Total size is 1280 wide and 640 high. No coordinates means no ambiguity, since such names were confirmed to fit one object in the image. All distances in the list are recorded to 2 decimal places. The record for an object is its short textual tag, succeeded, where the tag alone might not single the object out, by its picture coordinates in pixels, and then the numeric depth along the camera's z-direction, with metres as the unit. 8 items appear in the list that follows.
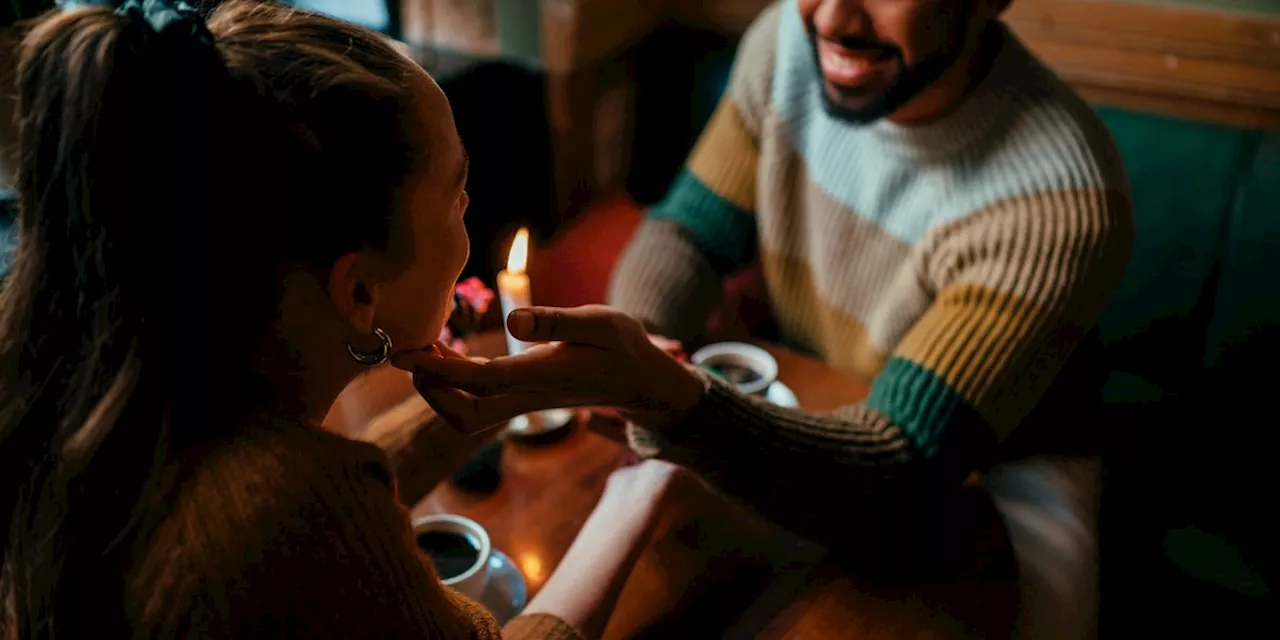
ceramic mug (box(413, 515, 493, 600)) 0.94
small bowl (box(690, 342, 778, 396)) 1.32
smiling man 1.11
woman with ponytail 0.64
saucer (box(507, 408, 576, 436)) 1.21
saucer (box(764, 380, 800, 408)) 1.30
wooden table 0.97
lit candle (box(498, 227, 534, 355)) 1.06
